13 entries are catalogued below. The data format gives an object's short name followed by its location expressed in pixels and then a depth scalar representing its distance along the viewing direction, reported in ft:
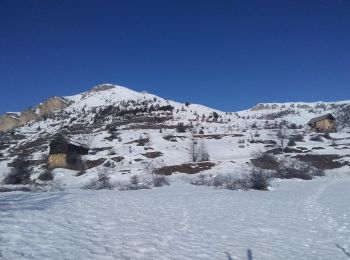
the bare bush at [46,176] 177.13
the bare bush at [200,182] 119.50
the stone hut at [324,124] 364.79
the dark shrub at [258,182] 102.84
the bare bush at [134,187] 102.78
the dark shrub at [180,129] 349.86
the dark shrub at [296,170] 153.28
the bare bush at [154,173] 119.55
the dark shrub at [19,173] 164.14
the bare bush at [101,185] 108.47
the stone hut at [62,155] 228.84
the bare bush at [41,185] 91.61
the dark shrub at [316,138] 292.36
